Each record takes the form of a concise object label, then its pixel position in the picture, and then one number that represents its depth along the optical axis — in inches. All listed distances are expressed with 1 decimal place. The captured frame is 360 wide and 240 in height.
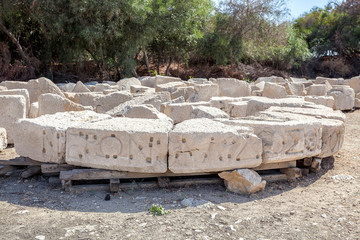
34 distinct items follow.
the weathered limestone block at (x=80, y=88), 317.4
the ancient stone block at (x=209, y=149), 146.5
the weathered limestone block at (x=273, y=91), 313.1
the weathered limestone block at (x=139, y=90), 317.4
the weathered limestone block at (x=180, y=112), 232.8
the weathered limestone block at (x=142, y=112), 196.7
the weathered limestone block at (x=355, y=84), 501.7
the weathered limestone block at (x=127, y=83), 366.5
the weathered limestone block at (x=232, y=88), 328.5
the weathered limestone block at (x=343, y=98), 410.6
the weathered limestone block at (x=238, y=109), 234.1
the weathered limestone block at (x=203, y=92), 297.9
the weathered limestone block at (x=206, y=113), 189.2
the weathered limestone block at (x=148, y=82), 404.8
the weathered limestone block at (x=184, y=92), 308.0
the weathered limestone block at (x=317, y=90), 397.7
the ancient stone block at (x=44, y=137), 153.0
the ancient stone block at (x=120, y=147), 145.7
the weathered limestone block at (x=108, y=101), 252.6
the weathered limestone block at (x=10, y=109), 215.6
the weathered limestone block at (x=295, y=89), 371.6
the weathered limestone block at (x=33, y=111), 237.5
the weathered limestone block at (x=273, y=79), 496.4
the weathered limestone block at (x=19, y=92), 233.9
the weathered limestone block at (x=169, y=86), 318.7
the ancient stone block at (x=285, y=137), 156.7
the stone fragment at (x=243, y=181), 147.3
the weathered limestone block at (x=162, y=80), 377.7
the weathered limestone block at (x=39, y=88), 264.1
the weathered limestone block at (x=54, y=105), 224.8
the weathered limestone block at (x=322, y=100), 315.0
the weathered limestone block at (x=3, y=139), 203.0
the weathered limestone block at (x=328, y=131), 176.1
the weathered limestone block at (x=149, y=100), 226.3
